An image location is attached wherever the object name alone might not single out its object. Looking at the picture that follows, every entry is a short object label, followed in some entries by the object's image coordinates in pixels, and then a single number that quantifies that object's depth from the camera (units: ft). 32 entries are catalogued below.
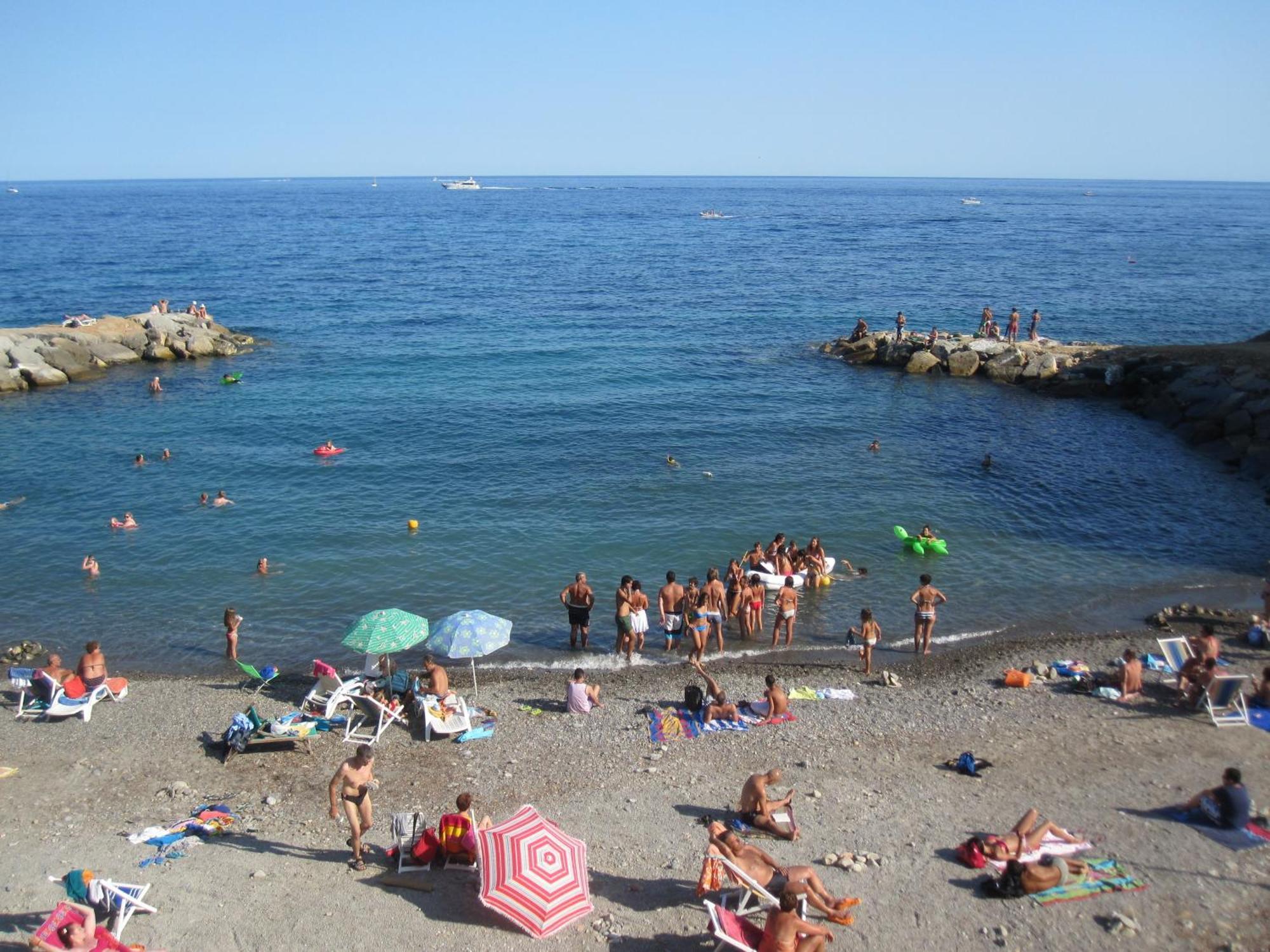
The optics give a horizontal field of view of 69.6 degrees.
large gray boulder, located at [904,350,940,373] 148.66
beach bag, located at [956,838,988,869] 39.11
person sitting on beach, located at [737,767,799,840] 41.88
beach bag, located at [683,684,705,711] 54.19
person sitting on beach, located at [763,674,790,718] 53.42
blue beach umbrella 55.72
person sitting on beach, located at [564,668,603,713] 54.95
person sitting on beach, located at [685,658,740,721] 53.21
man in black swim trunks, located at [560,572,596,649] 66.03
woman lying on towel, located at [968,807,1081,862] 39.14
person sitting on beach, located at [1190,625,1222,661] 54.44
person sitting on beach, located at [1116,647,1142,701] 54.90
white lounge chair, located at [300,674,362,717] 54.85
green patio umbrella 55.21
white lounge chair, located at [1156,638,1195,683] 57.21
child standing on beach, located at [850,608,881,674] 60.34
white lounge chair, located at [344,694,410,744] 51.98
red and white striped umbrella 35.58
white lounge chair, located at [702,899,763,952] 33.12
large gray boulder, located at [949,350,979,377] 146.41
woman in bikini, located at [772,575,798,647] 65.87
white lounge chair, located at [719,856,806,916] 35.39
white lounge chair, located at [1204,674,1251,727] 51.75
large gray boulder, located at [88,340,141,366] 150.51
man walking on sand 39.70
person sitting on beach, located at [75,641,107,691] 56.44
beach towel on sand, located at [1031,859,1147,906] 36.86
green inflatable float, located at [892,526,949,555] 81.56
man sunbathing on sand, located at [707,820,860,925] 35.88
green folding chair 57.57
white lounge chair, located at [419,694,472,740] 51.90
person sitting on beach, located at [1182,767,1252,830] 41.06
